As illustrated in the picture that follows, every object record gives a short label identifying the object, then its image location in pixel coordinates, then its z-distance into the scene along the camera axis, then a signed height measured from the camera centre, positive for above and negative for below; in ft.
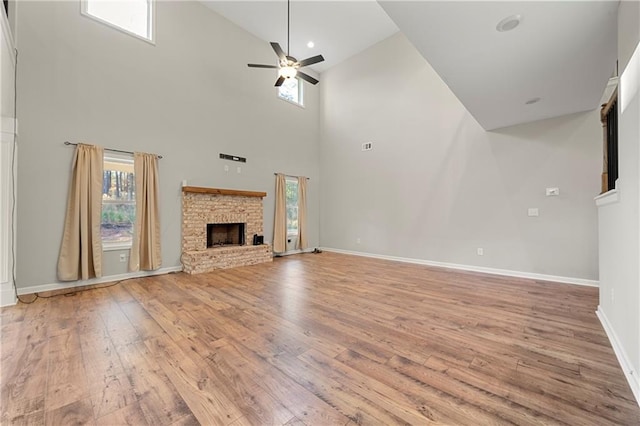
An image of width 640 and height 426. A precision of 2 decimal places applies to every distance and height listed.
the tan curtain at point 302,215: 24.02 -0.06
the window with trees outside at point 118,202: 14.34 +0.67
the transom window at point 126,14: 14.25 +11.62
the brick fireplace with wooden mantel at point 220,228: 16.78 -1.05
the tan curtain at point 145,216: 14.97 -0.11
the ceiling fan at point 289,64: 13.08 +7.73
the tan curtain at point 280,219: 22.20 -0.45
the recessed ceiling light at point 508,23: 7.13 +5.41
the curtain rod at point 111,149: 13.03 +3.55
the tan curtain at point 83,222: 12.91 -0.41
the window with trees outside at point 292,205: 23.93 +0.87
